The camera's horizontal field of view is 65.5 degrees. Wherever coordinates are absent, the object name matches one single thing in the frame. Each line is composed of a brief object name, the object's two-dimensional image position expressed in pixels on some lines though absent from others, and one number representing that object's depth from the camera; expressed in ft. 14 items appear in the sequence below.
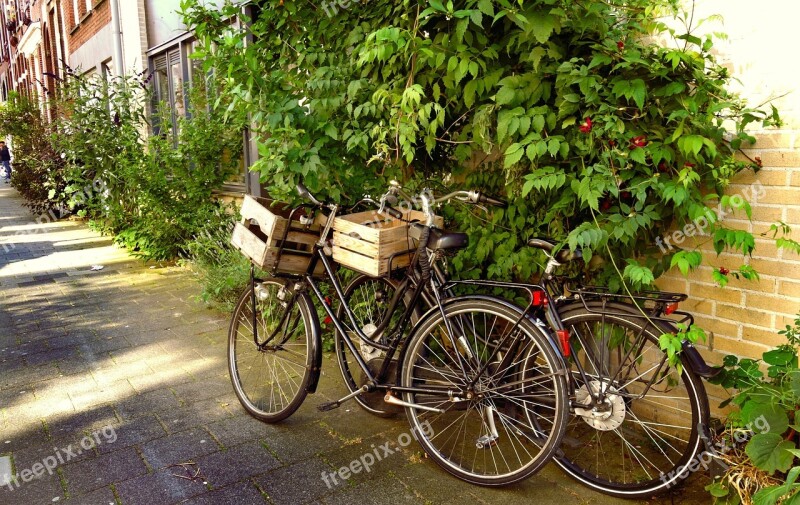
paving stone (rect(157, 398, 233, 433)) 11.83
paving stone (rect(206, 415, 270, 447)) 11.21
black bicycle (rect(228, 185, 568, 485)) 9.24
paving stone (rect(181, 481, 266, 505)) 9.26
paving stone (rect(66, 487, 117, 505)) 9.29
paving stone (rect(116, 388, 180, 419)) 12.41
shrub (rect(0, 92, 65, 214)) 38.29
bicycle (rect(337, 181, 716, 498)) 8.89
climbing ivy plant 8.79
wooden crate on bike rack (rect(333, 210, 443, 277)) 10.16
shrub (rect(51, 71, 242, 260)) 24.90
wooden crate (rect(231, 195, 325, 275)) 11.18
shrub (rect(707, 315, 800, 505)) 7.16
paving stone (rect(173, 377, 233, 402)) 13.16
